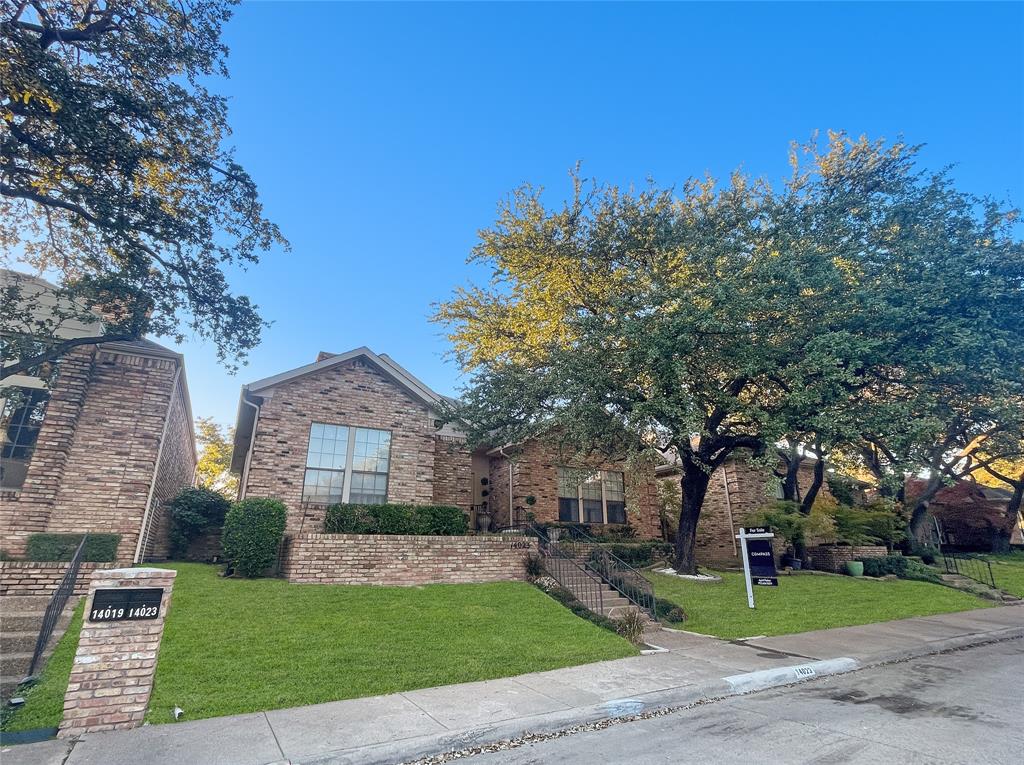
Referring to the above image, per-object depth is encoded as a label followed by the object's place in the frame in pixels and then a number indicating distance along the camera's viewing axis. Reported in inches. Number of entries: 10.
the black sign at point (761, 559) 460.4
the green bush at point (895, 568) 716.7
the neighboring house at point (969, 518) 1098.1
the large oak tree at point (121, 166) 373.1
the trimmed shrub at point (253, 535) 450.3
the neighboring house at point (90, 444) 440.8
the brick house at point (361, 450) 542.9
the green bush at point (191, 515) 557.9
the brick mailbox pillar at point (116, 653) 185.8
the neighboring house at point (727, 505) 845.8
